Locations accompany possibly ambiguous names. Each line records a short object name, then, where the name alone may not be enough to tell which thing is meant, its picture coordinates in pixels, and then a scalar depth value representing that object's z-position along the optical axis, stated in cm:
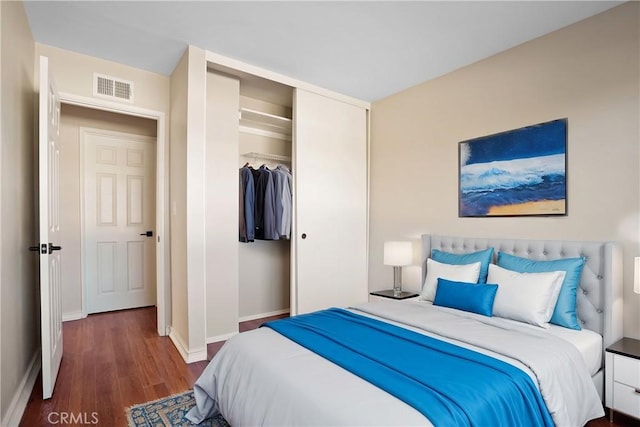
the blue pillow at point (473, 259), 266
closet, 317
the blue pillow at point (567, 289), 216
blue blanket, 121
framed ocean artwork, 248
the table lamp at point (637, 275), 189
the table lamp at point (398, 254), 326
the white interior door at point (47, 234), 207
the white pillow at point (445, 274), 259
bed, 123
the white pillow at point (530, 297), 213
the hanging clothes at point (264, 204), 346
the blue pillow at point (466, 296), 230
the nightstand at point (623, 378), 188
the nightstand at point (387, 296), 317
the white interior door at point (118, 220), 395
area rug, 189
